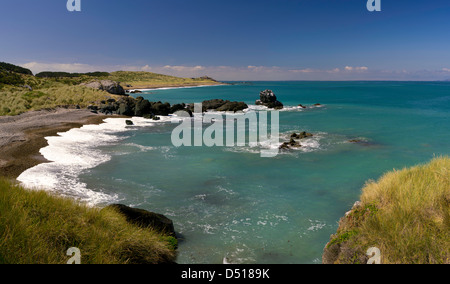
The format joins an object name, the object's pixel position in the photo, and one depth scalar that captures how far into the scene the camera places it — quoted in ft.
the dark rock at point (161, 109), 159.33
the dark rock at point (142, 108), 147.74
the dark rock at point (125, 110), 145.48
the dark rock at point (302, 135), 98.72
